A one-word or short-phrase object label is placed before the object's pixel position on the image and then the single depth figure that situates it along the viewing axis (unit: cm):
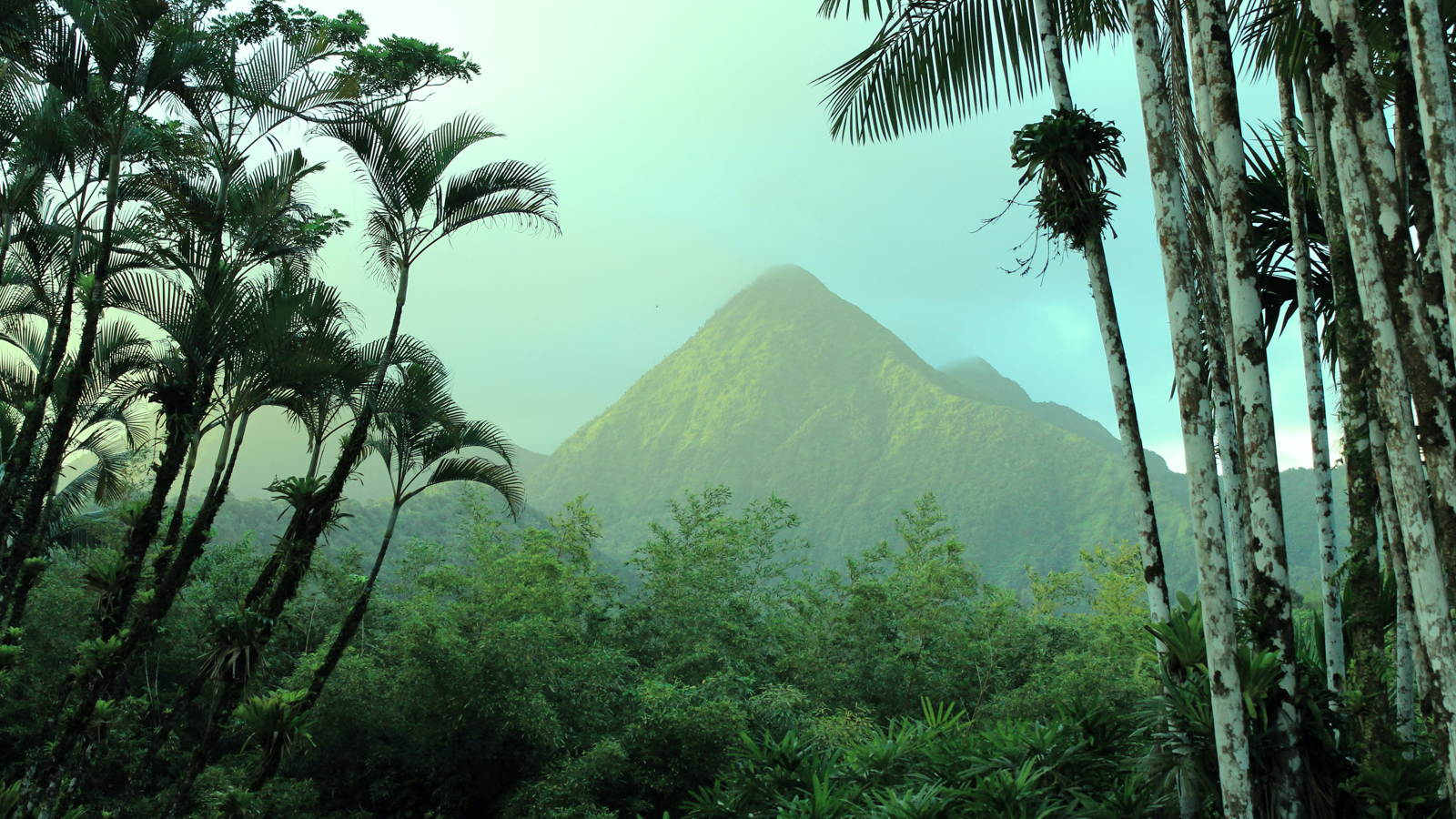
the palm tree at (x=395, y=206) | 714
